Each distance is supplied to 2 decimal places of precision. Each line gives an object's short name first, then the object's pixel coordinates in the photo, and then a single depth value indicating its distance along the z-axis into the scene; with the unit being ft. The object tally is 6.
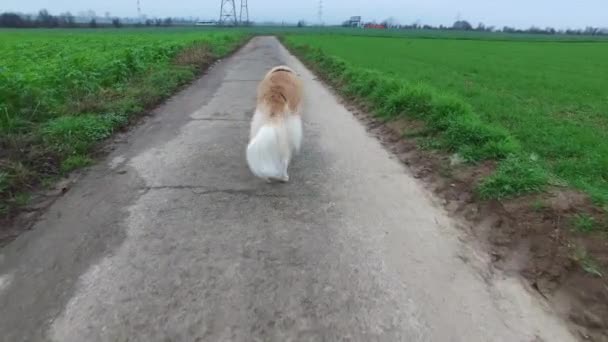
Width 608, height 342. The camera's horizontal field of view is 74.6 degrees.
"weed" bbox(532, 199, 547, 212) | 11.68
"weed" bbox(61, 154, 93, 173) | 15.47
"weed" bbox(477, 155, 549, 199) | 12.93
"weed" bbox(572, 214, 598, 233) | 10.37
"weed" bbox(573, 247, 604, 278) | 9.06
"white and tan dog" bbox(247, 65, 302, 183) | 12.76
